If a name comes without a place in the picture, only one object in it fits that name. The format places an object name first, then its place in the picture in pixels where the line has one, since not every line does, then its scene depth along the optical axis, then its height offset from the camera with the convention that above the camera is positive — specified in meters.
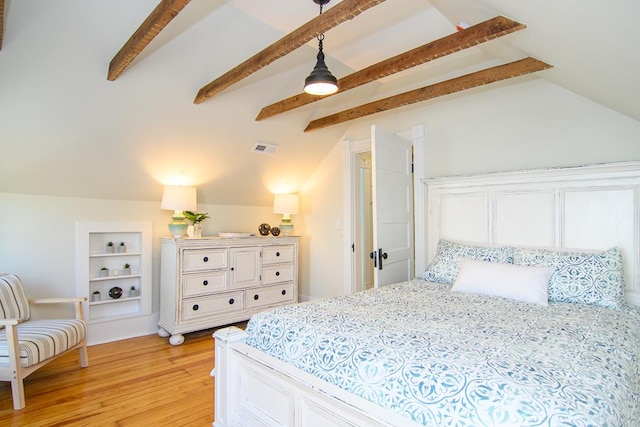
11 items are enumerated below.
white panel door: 2.99 +0.08
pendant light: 2.06 +0.78
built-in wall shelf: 3.32 -0.50
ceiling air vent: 3.86 +0.75
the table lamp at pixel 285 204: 4.36 +0.15
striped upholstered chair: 2.18 -0.79
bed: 1.11 -0.51
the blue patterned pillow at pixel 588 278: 2.13 -0.39
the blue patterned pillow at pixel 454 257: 2.65 -0.32
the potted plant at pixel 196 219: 3.71 -0.02
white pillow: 2.18 -0.42
